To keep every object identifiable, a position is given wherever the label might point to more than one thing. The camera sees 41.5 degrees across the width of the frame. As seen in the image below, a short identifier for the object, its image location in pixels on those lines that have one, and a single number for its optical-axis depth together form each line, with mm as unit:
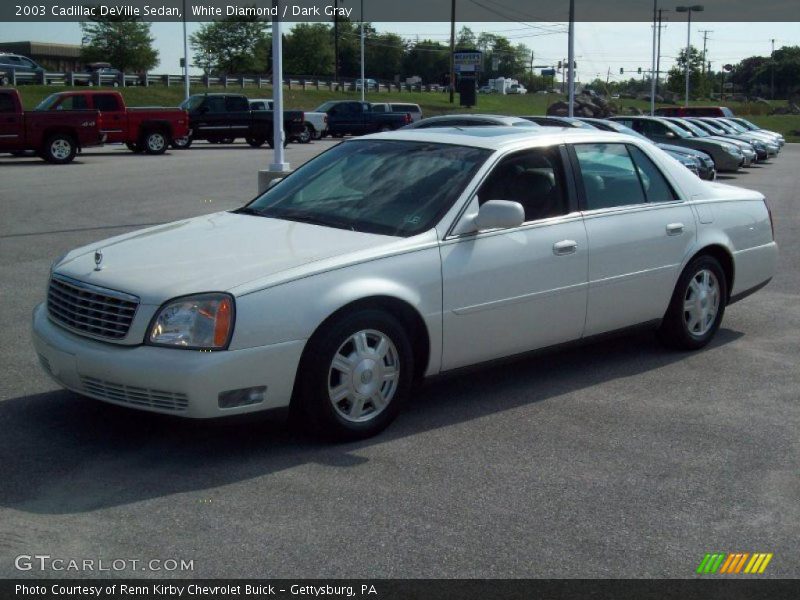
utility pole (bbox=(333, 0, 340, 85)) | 78894
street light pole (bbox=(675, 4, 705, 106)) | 63069
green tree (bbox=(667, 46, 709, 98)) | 103719
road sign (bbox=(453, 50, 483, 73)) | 68188
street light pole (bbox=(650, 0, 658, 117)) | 59181
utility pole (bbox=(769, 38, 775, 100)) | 161375
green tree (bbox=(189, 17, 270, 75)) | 90812
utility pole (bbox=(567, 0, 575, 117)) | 33781
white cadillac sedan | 5031
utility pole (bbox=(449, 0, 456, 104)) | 78000
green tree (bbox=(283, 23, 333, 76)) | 121375
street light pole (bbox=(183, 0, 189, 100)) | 48594
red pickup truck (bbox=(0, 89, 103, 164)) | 25797
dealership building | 119812
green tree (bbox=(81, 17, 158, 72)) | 83750
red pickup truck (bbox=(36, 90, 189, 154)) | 28562
